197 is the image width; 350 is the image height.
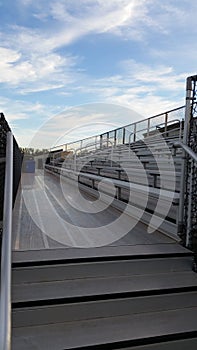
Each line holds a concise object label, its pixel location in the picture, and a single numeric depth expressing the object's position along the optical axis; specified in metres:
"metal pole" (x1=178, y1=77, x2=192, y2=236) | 3.17
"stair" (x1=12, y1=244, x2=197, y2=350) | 2.03
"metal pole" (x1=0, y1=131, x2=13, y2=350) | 1.12
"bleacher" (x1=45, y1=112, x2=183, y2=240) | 3.81
